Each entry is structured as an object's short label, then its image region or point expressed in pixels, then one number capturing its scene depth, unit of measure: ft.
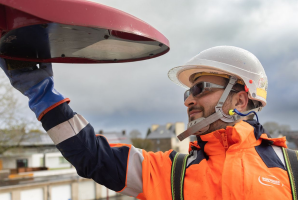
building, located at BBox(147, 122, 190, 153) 186.23
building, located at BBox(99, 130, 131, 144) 161.17
